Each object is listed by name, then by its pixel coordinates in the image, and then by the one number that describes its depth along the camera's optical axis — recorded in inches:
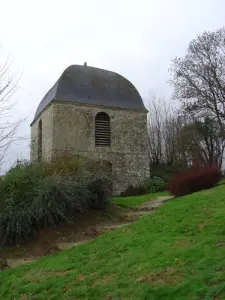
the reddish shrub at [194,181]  539.2
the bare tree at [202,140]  1103.3
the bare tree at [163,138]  1269.7
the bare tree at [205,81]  1004.6
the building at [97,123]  845.2
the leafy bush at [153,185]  855.1
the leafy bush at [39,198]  361.4
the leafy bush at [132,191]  852.0
